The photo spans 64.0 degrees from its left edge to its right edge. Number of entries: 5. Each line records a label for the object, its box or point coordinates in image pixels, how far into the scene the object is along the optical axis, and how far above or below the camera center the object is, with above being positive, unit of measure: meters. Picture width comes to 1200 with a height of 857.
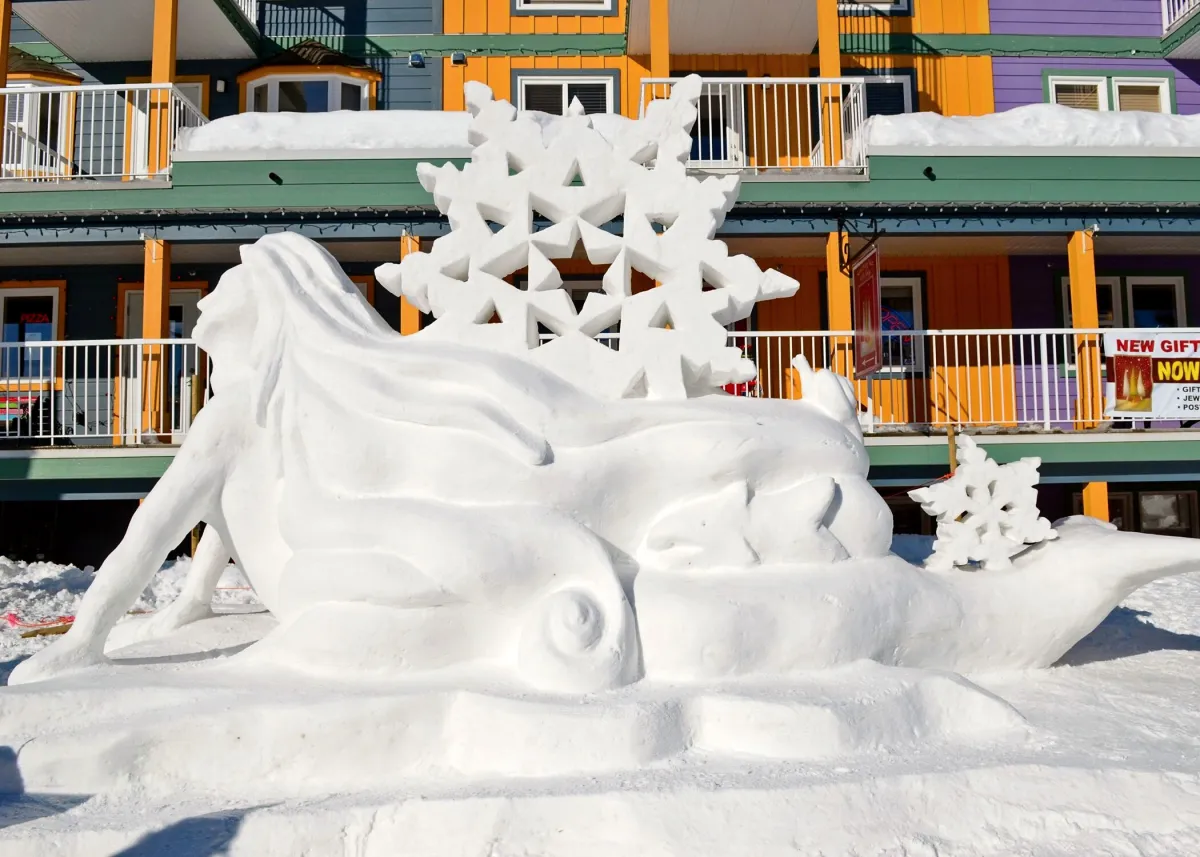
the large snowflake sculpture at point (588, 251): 4.24 +1.01
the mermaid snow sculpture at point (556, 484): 3.54 -0.04
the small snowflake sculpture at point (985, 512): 4.39 -0.19
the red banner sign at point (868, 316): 10.09 +1.69
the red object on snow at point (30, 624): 6.86 -1.03
